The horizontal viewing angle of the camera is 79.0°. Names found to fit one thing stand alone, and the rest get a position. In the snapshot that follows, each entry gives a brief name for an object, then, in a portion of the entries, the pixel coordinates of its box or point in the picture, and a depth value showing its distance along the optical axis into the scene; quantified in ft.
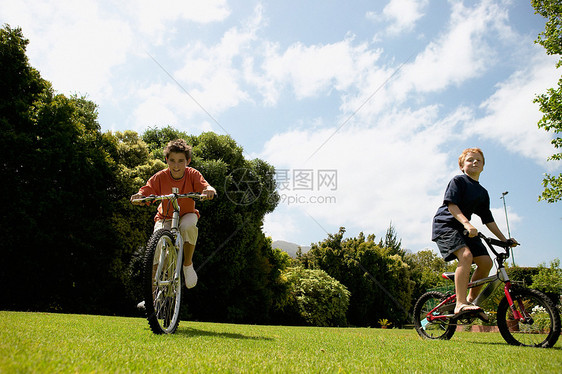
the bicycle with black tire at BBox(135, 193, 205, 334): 10.84
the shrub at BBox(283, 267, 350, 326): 67.21
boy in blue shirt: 13.57
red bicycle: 12.23
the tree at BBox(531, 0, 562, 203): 41.88
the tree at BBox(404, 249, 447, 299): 135.11
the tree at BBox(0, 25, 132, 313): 37.88
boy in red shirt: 13.84
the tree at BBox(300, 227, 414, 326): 91.56
